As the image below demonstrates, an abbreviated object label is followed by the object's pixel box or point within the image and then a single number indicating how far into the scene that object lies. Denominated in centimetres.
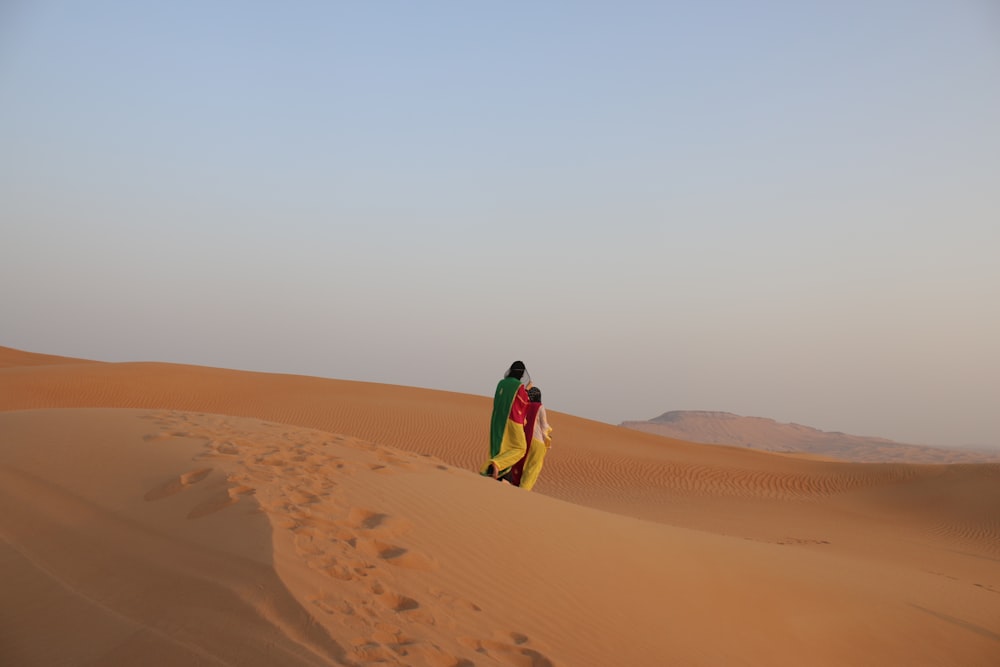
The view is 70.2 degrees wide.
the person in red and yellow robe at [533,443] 1021
